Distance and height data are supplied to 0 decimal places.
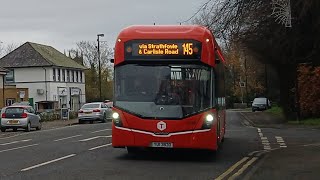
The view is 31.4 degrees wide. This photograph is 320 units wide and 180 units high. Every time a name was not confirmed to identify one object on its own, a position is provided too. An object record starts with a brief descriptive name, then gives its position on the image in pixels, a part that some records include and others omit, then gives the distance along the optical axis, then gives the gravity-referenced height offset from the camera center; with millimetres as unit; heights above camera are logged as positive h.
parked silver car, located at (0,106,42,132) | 33406 -896
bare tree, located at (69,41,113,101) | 93438 +5206
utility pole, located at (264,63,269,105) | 62019 +2023
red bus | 13953 +261
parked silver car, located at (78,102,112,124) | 44562 -876
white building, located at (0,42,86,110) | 74375 +3797
